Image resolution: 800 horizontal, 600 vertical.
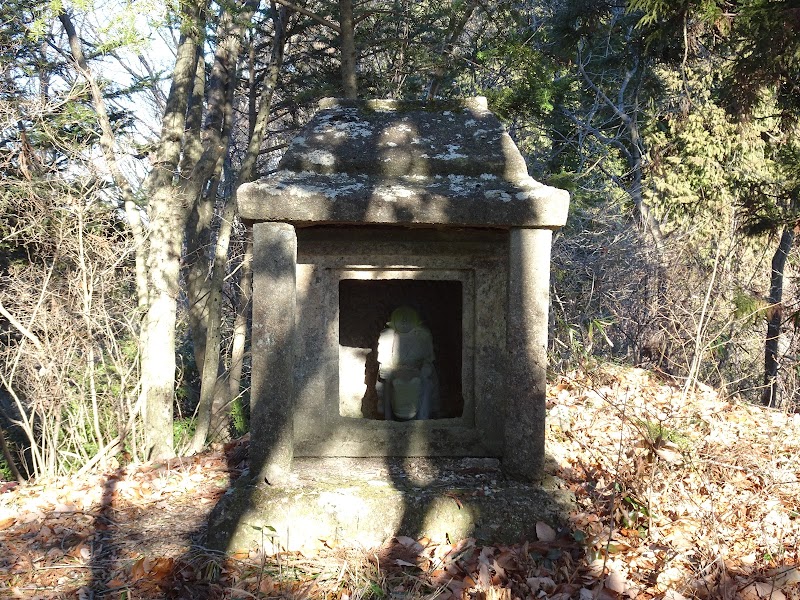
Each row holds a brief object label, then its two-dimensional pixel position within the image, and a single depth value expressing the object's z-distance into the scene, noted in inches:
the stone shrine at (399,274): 142.9
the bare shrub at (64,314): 255.6
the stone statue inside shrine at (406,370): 187.5
